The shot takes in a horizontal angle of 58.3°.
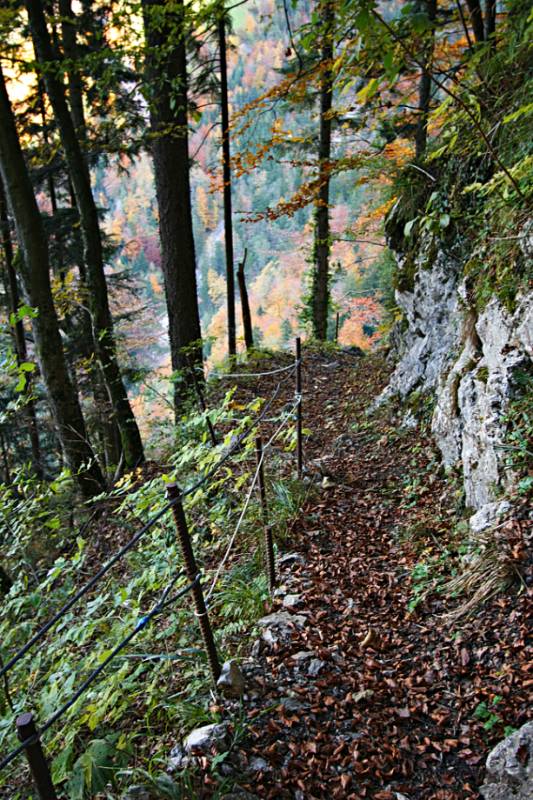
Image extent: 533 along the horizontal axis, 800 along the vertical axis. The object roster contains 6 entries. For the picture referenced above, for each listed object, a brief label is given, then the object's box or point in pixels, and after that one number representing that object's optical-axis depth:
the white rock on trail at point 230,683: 2.64
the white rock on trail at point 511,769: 1.98
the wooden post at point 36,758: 1.42
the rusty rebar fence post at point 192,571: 2.34
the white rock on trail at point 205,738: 2.33
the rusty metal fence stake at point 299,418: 4.74
